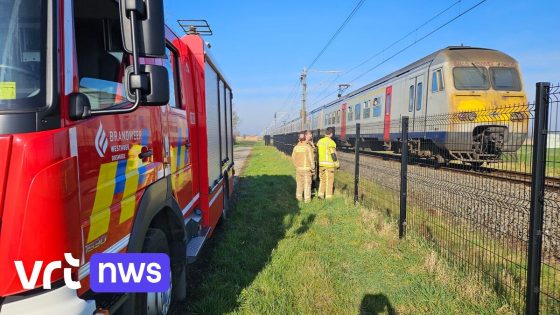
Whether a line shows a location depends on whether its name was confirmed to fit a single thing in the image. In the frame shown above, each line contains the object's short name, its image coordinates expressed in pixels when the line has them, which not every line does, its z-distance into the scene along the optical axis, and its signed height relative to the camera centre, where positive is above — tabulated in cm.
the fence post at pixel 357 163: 925 -75
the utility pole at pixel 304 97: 3294 +242
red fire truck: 174 -7
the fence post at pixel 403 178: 629 -73
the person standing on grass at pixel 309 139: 1032 -26
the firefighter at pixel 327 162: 1002 -79
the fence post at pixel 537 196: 333 -54
